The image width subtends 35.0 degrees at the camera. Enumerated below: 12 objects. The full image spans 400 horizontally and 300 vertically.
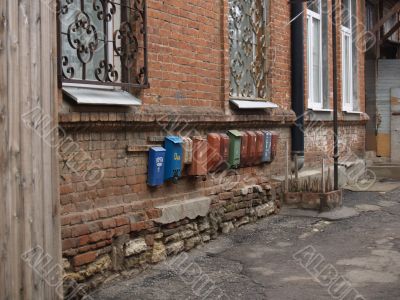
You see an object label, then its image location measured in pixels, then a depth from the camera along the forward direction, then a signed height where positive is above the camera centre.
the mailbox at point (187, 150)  6.13 -0.10
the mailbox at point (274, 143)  8.14 -0.04
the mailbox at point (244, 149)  7.33 -0.10
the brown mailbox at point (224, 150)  6.84 -0.10
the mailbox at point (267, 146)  7.92 -0.08
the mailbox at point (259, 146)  7.70 -0.07
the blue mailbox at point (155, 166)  5.68 -0.22
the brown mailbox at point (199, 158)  6.31 -0.17
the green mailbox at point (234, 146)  7.09 -0.06
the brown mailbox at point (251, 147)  7.48 -0.08
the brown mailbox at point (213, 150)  6.65 -0.11
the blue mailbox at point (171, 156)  5.92 -0.14
